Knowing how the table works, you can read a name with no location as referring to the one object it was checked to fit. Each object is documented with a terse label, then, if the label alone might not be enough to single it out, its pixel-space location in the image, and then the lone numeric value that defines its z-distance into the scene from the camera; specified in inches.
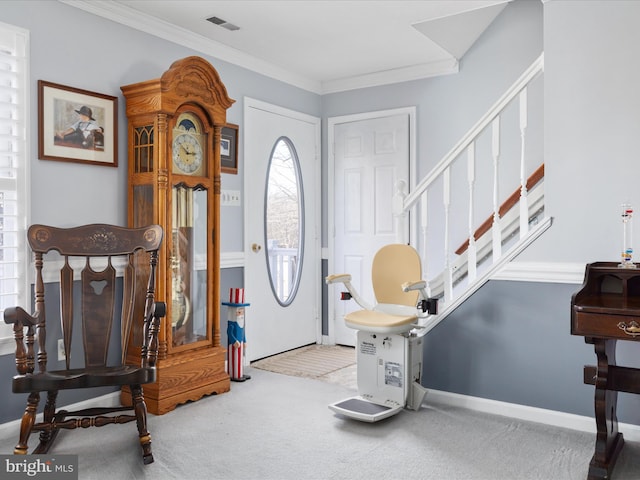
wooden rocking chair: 98.7
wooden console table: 91.3
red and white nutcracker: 157.0
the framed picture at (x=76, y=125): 120.9
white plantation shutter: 114.3
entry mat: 163.5
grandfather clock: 130.0
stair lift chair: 124.1
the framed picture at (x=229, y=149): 167.0
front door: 179.6
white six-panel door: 192.4
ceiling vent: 144.0
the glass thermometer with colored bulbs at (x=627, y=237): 104.7
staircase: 125.1
